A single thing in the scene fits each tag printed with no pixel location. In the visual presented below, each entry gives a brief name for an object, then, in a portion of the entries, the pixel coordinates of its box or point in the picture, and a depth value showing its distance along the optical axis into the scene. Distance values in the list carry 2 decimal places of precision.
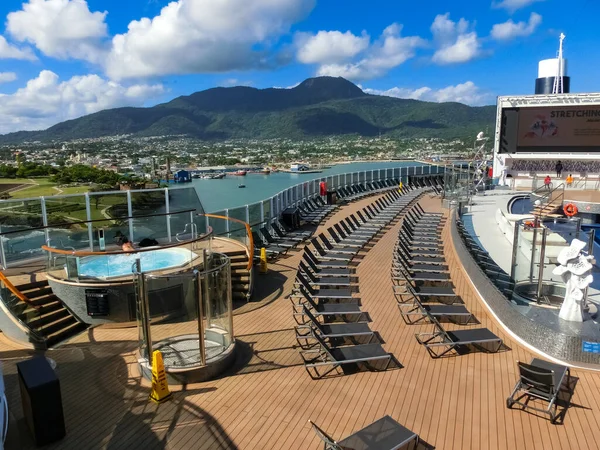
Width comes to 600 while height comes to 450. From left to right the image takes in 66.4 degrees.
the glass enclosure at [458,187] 21.29
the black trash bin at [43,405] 4.68
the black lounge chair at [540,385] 5.15
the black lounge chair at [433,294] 8.43
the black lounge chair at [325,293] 8.35
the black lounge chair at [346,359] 6.08
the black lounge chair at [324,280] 9.16
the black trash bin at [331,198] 21.72
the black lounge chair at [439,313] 7.57
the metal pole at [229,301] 6.72
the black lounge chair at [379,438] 4.23
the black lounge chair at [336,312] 7.66
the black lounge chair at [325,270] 9.70
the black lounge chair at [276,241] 13.12
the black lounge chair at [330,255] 11.11
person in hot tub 11.02
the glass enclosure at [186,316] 6.14
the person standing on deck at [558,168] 31.00
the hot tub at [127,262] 8.47
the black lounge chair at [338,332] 6.81
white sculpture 6.73
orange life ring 11.84
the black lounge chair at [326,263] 10.31
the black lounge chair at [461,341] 6.64
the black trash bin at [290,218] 15.78
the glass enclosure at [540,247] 7.79
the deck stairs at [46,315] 7.55
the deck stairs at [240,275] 9.39
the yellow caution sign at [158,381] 5.53
